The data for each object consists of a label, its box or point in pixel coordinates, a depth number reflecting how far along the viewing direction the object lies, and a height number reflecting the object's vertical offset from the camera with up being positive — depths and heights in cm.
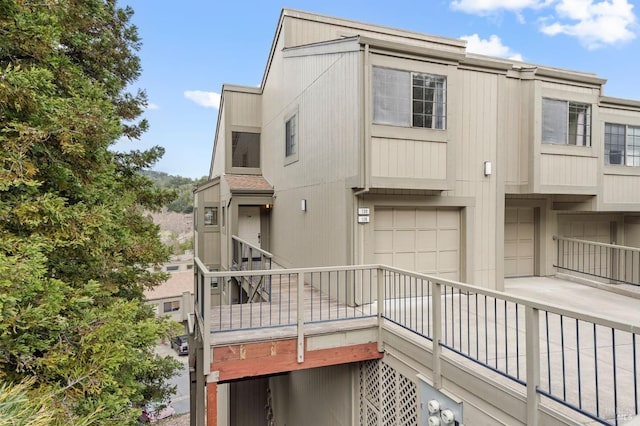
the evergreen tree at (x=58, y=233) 291 -18
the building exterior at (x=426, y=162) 635 +113
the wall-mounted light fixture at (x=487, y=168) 737 +98
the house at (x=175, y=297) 2723 -646
